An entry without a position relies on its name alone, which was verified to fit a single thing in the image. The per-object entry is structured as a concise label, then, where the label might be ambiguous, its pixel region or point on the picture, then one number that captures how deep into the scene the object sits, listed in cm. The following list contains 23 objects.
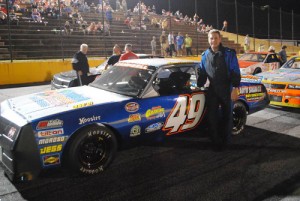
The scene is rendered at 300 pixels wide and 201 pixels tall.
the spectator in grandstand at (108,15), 2090
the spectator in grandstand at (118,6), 2459
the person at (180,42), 1974
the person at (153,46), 1848
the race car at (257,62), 1171
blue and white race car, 330
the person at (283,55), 1313
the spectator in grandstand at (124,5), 2397
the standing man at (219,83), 441
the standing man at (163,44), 1869
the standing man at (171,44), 1862
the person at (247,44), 2302
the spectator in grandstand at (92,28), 1875
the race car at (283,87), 684
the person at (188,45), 1989
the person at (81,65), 815
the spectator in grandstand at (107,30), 1925
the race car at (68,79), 841
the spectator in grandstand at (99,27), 1927
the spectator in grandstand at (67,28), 1734
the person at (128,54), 818
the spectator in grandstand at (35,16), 1695
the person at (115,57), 855
